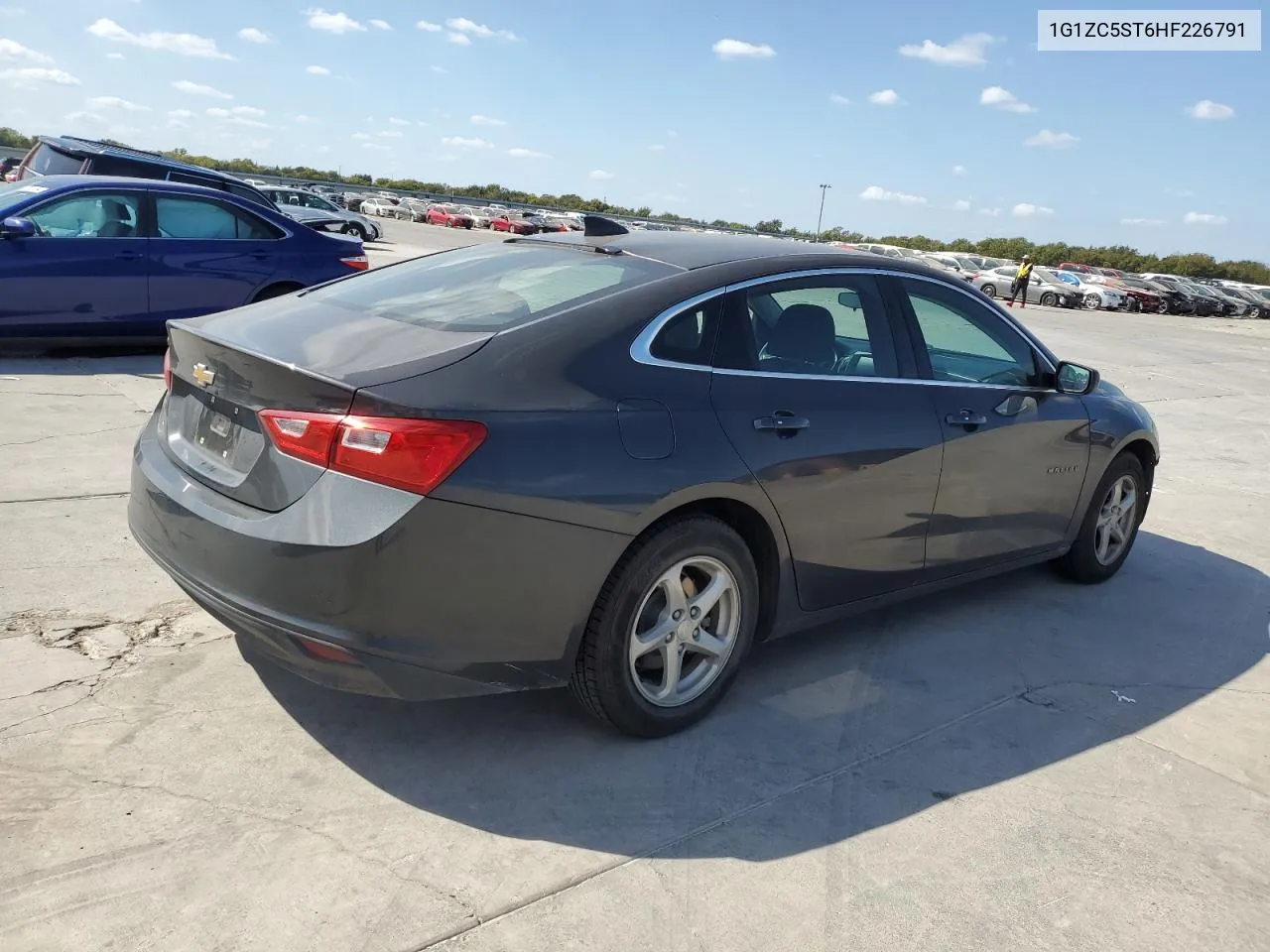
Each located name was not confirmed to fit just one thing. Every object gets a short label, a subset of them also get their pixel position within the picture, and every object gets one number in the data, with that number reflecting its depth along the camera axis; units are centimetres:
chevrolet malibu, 273
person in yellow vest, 3494
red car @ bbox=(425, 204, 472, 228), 5853
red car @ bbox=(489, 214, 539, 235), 5214
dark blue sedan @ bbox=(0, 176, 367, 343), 812
